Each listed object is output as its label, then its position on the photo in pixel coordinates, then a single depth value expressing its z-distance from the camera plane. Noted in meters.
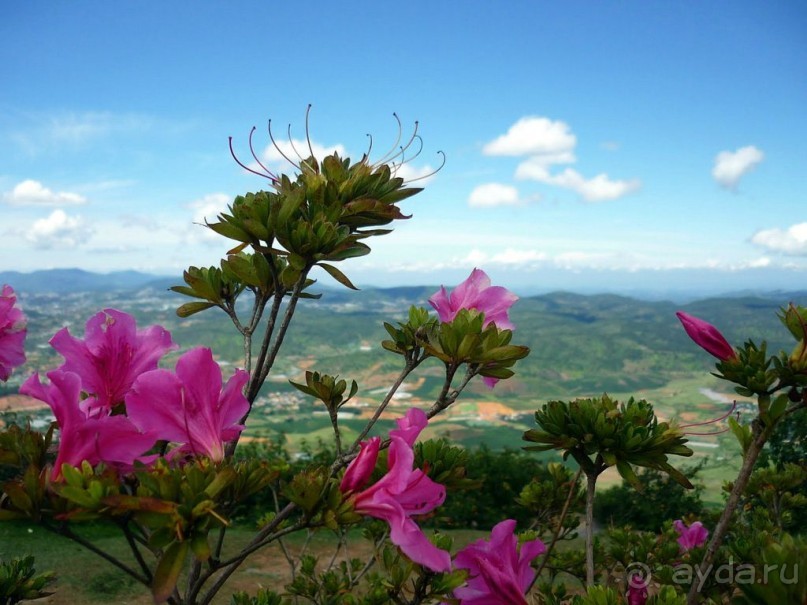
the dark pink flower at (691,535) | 0.70
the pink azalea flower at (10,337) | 0.51
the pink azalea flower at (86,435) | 0.37
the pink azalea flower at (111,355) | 0.41
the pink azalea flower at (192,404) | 0.37
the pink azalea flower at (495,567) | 0.45
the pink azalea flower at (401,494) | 0.37
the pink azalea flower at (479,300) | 0.52
